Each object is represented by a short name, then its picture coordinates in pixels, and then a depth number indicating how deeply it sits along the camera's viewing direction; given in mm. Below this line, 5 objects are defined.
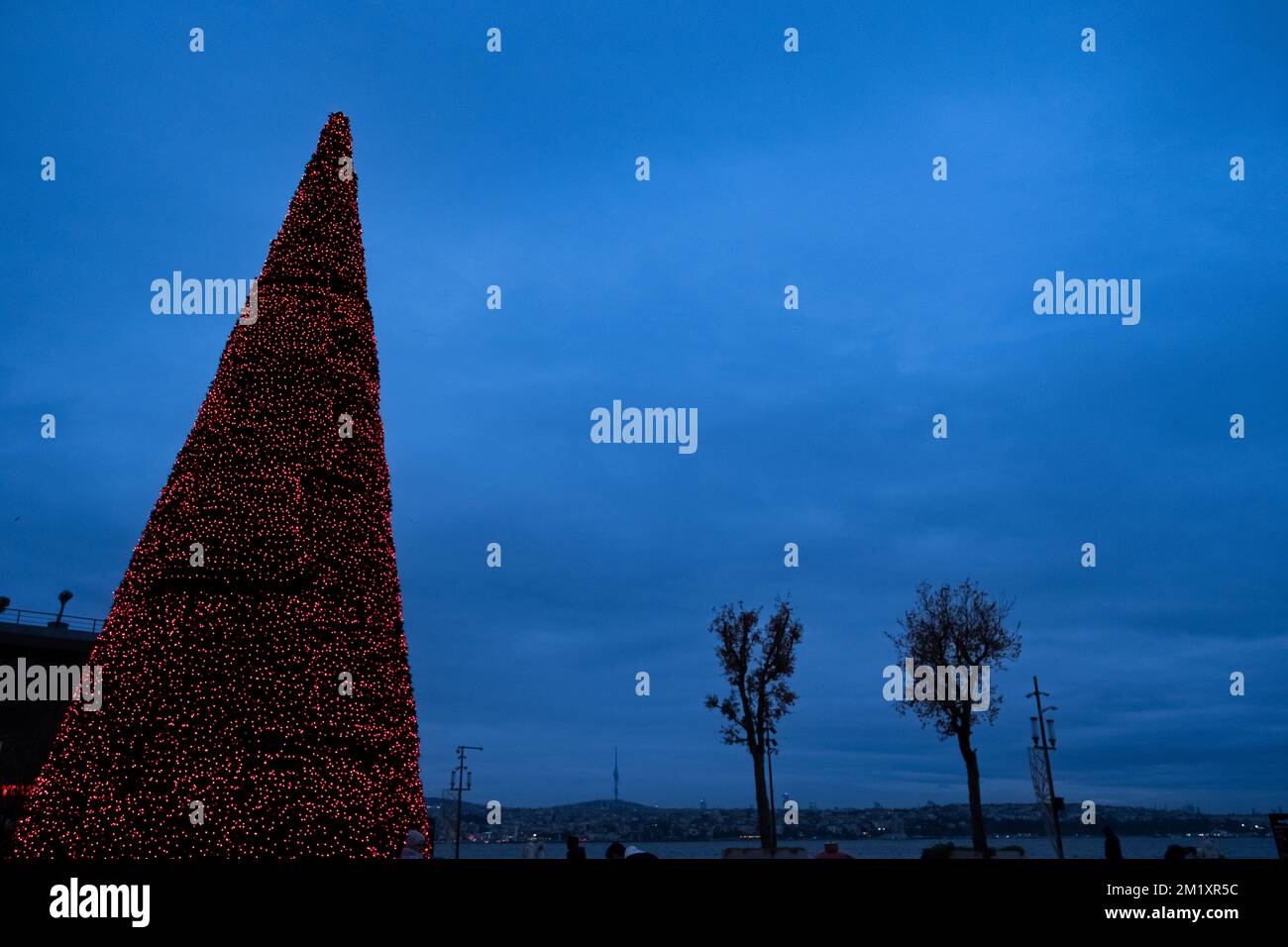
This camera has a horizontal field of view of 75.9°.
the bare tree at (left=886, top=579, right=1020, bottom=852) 32250
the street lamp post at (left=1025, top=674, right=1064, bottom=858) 22541
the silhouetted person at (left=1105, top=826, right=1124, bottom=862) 13812
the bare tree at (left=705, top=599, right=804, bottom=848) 33469
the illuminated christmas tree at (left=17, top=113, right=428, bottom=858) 11945
